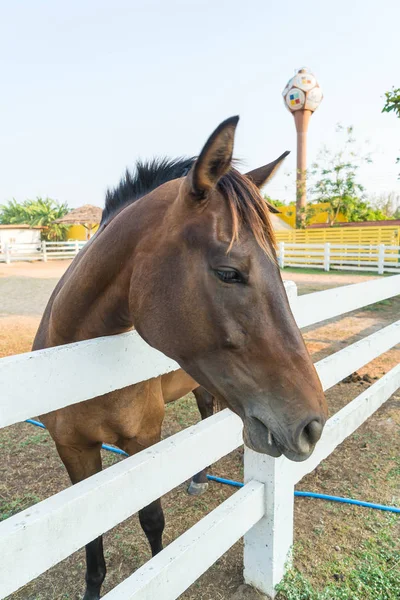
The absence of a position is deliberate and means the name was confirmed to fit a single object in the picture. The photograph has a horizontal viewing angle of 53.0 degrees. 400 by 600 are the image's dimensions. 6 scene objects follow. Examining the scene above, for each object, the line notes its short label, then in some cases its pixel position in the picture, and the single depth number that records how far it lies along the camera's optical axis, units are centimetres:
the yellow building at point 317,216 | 2727
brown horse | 111
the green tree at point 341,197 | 2639
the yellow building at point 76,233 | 3878
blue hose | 249
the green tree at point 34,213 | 4319
